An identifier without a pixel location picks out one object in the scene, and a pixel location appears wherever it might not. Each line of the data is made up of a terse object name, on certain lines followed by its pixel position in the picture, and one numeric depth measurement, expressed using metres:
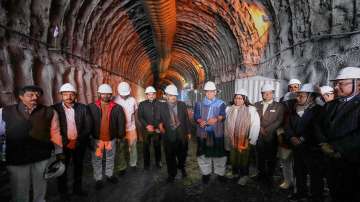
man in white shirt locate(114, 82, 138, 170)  5.99
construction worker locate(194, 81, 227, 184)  5.17
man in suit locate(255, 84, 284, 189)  4.94
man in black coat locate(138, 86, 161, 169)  6.00
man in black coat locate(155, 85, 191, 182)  5.35
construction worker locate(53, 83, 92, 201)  4.29
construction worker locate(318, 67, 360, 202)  3.00
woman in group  5.11
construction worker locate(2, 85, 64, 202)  3.30
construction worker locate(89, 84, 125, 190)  4.88
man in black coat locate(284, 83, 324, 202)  3.98
